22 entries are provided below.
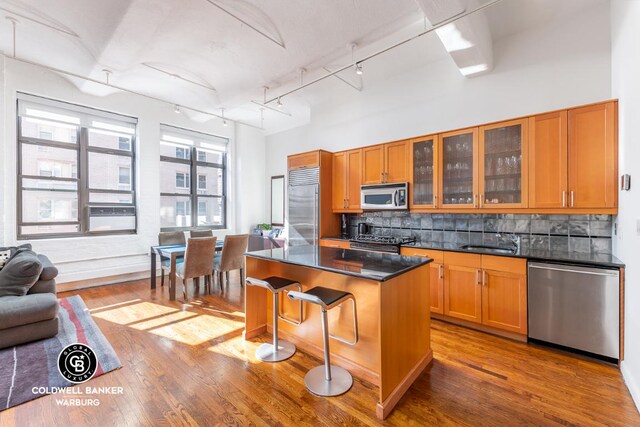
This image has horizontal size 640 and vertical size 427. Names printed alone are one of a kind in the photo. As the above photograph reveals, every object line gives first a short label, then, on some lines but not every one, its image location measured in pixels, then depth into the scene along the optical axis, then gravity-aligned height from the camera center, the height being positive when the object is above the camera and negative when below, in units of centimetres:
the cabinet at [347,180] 448 +52
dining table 412 -65
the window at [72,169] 432 +74
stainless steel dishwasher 234 -85
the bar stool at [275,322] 242 -97
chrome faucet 330 -32
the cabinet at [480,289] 276 -82
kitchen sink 329 -45
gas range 364 -42
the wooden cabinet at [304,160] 462 +89
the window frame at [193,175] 586 +83
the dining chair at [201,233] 540 -39
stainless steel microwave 387 +22
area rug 203 -125
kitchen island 191 -82
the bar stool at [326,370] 199 -124
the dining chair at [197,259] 407 -69
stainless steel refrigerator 462 +10
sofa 258 -85
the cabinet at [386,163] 395 +72
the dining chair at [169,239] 487 -48
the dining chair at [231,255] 451 -70
